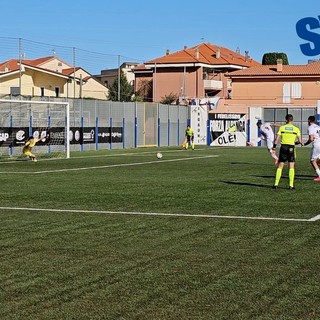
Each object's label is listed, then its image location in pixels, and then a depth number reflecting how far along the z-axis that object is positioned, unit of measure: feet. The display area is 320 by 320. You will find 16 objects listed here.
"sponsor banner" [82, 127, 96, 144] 159.12
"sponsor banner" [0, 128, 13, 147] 131.62
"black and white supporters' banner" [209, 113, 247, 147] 204.54
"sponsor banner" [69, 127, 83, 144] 153.46
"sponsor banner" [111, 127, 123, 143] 171.63
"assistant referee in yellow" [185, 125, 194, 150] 169.23
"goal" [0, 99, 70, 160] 132.67
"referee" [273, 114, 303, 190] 62.34
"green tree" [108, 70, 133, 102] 278.05
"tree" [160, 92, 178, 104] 282.77
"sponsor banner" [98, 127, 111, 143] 165.94
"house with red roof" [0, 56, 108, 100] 221.46
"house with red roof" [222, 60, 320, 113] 261.24
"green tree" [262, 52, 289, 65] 330.95
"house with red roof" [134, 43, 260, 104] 298.35
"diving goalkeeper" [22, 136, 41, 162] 116.26
